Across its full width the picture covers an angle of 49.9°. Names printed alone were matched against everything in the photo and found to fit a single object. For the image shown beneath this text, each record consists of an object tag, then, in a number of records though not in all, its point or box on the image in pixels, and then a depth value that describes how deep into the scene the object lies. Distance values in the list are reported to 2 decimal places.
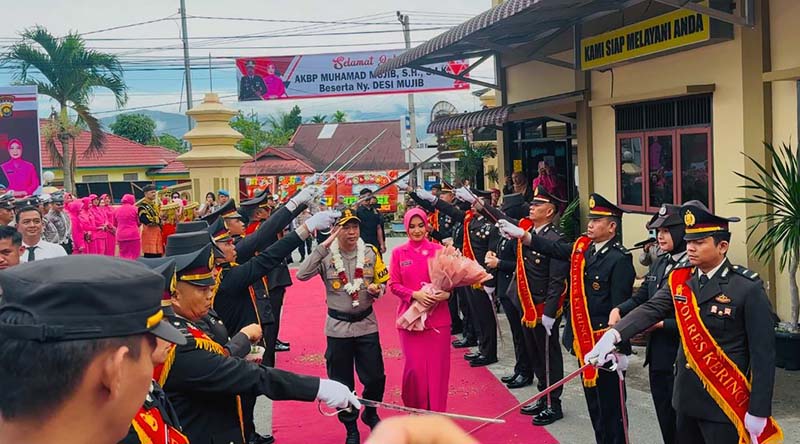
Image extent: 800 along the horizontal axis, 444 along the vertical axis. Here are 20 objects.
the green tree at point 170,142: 85.36
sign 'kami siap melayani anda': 9.38
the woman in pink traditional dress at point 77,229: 17.47
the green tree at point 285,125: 72.75
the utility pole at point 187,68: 35.53
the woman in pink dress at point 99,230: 17.91
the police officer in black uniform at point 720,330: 4.56
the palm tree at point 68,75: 25.78
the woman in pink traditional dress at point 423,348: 7.20
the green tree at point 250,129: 58.15
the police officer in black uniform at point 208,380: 3.59
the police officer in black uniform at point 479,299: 9.62
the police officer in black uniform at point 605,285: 6.29
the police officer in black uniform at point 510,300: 8.50
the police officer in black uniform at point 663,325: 5.64
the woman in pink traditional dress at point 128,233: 16.30
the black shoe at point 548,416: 7.26
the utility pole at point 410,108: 26.07
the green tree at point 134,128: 68.31
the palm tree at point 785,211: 7.65
